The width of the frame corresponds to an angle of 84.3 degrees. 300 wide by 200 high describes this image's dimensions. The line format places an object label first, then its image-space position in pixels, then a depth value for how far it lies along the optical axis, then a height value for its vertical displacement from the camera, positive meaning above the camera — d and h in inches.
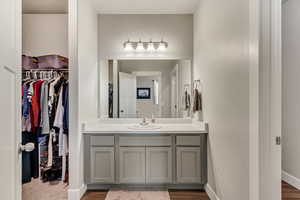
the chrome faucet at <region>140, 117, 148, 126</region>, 100.6 -13.7
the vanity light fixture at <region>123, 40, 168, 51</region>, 109.6 +36.4
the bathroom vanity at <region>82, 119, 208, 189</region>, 89.9 -31.5
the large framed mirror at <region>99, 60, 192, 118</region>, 109.8 +8.2
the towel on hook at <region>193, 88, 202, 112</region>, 95.7 -0.6
